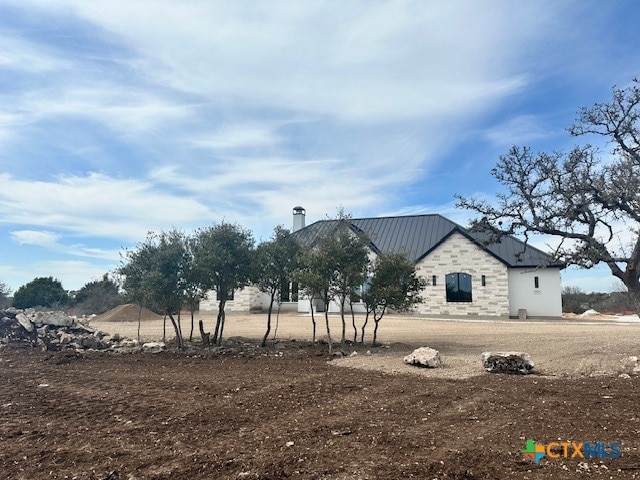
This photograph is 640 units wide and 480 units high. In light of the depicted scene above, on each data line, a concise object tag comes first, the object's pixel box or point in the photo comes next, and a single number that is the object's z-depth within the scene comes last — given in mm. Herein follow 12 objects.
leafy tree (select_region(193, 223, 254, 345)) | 15555
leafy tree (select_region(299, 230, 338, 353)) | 14991
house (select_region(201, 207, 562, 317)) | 29938
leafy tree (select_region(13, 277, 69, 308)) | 37219
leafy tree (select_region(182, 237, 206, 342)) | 15922
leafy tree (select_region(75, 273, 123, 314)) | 36656
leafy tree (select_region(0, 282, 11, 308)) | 32731
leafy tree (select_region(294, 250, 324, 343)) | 14914
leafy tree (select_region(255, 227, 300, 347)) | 16234
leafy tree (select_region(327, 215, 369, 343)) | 15149
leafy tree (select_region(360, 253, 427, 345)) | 15578
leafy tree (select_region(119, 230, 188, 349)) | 15484
